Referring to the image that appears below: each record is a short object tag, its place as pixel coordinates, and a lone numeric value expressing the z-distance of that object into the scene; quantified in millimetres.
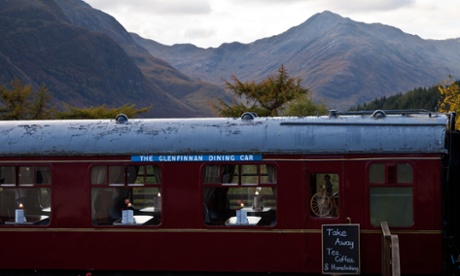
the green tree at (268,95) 51047
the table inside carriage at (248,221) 13164
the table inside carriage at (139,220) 13555
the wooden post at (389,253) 11016
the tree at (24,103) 62081
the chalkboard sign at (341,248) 12648
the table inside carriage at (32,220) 13990
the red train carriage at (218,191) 12734
